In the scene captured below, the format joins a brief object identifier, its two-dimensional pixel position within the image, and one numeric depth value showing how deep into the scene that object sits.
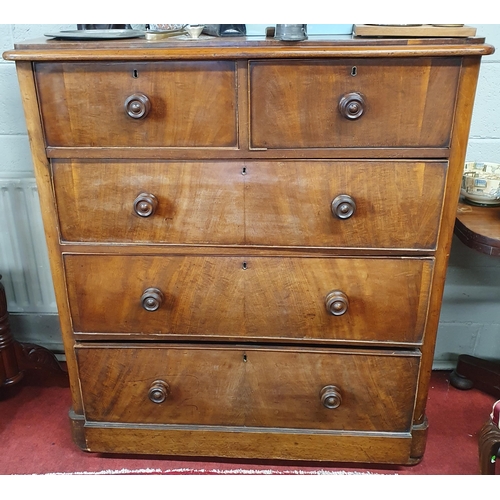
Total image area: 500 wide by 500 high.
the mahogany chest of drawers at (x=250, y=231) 1.13
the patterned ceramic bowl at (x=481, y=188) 1.52
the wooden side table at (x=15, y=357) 1.73
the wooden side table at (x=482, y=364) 1.11
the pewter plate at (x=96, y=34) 1.18
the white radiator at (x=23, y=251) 1.76
